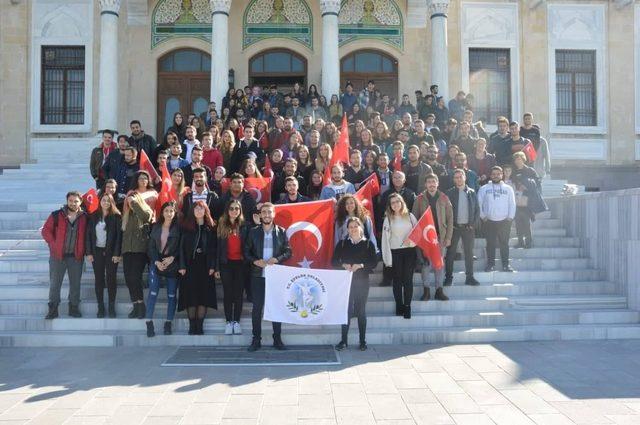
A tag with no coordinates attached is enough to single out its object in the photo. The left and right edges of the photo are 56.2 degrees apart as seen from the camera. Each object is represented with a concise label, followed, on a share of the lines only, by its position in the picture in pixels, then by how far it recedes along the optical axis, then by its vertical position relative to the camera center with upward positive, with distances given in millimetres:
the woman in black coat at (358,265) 8281 -564
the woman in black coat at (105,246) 8922 -324
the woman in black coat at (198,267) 8578 -614
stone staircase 8578 -1374
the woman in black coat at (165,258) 8516 -478
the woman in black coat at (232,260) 8445 -507
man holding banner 8195 -429
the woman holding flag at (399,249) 8938 -374
